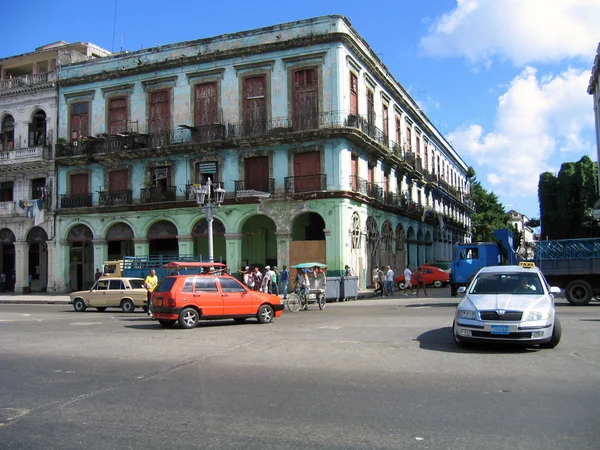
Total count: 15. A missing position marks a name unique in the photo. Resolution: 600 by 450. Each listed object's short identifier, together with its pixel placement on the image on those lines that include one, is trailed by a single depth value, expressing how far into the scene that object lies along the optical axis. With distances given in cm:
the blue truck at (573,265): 2042
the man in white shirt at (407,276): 3067
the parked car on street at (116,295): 2273
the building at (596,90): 4041
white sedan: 1007
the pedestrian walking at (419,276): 3020
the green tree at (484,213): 6662
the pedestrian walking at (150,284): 2094
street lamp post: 2410
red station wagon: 1529
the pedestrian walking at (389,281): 2986
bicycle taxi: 2230
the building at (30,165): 3731
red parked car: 3681
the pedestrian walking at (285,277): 2811
